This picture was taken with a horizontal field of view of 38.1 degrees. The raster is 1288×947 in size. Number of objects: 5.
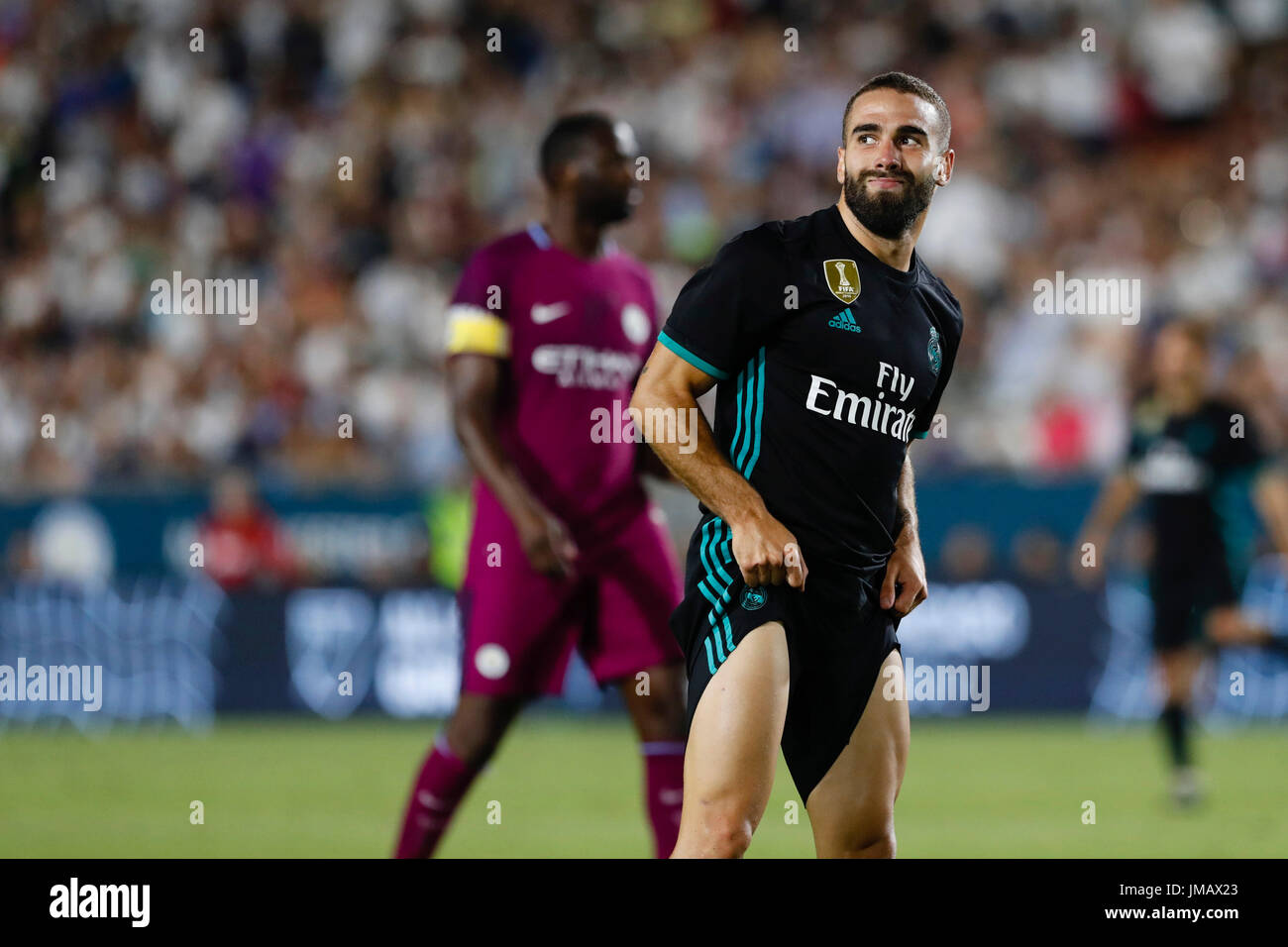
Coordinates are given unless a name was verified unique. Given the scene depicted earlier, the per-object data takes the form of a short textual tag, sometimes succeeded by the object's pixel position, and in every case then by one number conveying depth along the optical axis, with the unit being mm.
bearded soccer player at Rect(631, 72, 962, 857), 4773
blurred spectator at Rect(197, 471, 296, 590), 13977
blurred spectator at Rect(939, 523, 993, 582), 13672
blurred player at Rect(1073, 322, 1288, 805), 10852
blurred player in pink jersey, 6625
